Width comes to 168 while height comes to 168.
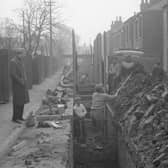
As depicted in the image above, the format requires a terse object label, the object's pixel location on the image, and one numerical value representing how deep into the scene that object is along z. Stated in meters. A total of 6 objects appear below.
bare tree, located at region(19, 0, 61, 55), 34.50
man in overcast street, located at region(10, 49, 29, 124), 8.49
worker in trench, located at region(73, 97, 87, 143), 11.64
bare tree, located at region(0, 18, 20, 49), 36.78
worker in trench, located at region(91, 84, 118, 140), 11.91
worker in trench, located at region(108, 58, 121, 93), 15.30
